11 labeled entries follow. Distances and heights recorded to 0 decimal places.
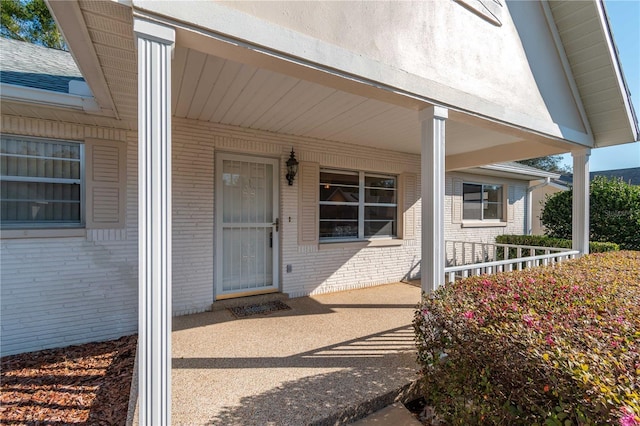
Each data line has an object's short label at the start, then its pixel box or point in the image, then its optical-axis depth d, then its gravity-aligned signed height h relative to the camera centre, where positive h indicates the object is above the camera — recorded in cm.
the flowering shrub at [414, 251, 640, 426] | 143 -76
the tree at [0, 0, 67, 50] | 1093 +686
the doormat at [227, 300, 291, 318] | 454 -150
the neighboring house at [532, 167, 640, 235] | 1141 +54
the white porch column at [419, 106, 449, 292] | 321 +15
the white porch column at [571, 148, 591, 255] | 510 +18
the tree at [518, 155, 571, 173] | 2660 +412
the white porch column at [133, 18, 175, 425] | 184 -6
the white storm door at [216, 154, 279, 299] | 492 -24
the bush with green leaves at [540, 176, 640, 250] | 779 -7
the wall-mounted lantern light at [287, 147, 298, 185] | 521 +73
